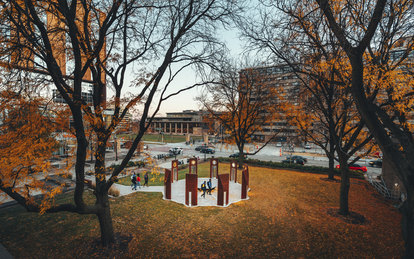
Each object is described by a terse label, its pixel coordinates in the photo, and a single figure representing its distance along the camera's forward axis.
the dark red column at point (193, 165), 16.02
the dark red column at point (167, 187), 11.88
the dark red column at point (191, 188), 10.91
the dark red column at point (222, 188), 10.89
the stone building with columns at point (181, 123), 98.50
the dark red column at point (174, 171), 16.25
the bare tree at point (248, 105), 17.33
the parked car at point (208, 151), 36.78
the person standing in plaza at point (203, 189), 12.45
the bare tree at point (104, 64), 4.67
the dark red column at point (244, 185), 11.88
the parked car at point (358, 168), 21.20
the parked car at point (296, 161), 26.20
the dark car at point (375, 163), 25.98
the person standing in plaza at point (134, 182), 14.27
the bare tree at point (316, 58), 6.89
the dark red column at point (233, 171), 16.53
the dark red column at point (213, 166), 17.07
